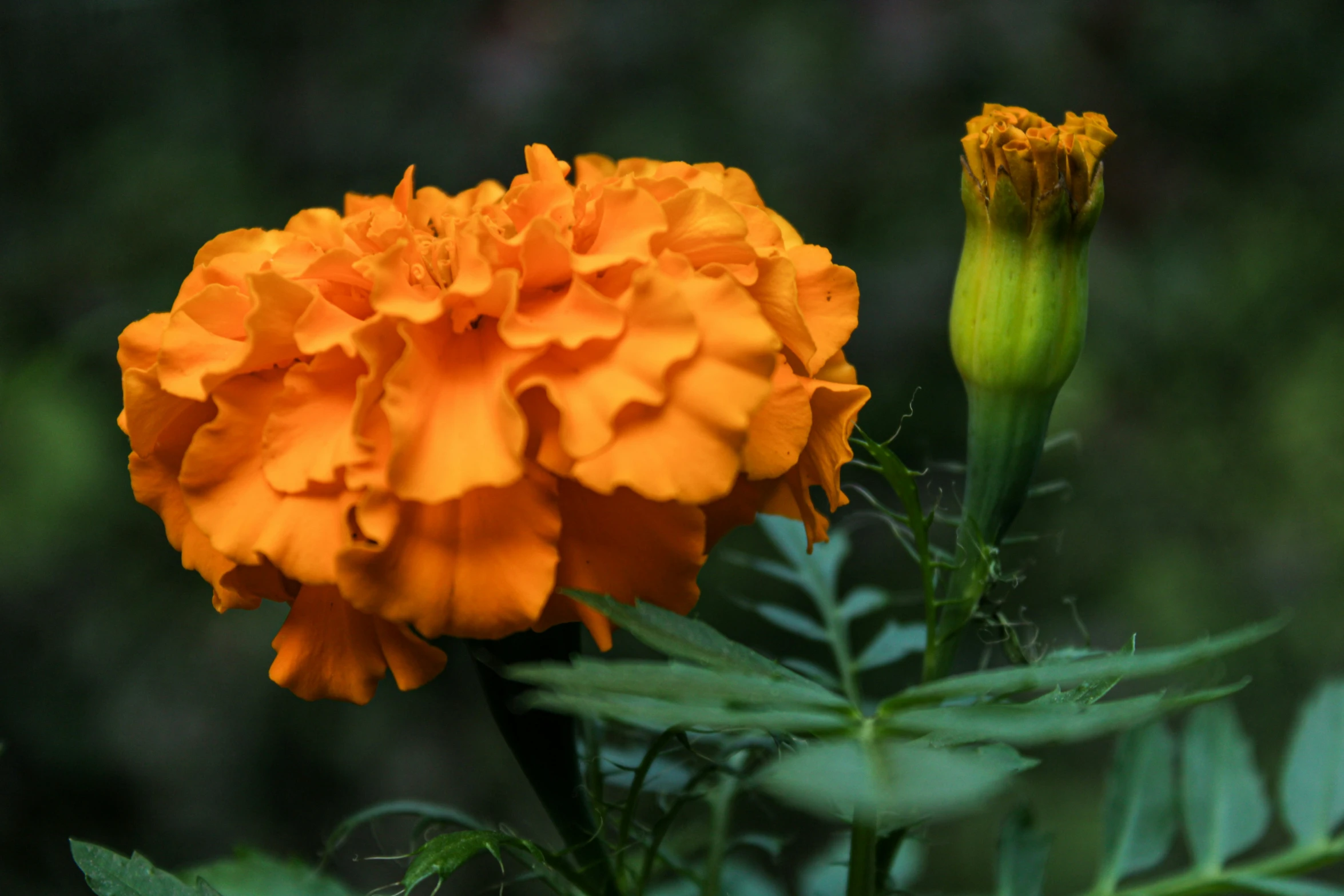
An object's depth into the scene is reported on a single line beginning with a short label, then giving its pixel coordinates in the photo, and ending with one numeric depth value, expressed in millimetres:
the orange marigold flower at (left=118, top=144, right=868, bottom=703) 491
